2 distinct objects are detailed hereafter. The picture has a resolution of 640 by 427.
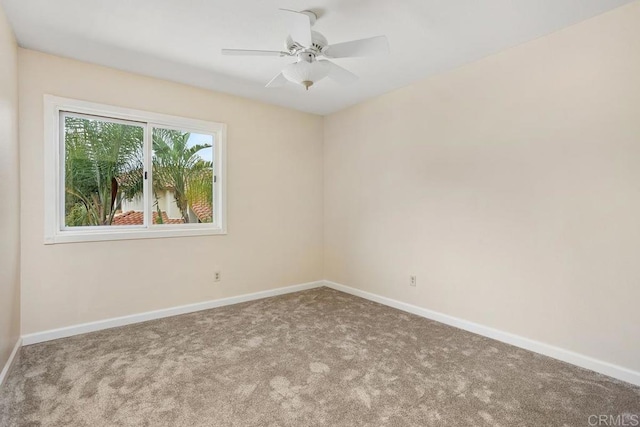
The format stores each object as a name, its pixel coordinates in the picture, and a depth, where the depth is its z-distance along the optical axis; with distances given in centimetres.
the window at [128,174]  285
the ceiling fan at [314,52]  204
